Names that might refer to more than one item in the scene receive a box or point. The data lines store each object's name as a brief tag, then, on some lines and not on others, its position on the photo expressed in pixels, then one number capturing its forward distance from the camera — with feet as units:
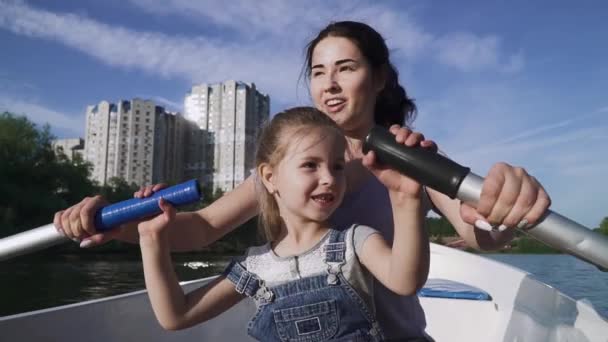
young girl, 4.00
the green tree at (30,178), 73.51
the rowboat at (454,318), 5.21
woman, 4.44
